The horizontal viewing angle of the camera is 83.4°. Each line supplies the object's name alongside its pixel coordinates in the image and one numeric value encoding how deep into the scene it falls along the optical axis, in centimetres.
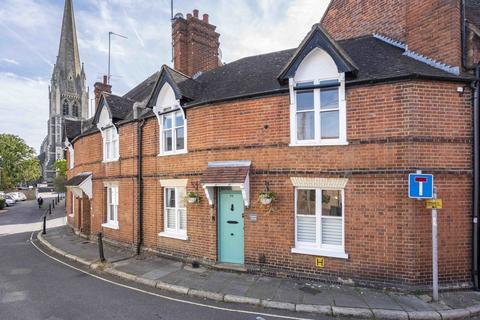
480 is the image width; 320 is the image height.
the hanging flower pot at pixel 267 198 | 780
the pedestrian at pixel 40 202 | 3441
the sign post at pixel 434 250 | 626
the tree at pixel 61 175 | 3349
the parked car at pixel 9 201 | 3781
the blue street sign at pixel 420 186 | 618
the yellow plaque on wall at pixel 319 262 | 746
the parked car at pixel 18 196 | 4520
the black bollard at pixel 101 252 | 1005
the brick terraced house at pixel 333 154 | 689
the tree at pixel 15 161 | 4935
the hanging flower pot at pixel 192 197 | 916
